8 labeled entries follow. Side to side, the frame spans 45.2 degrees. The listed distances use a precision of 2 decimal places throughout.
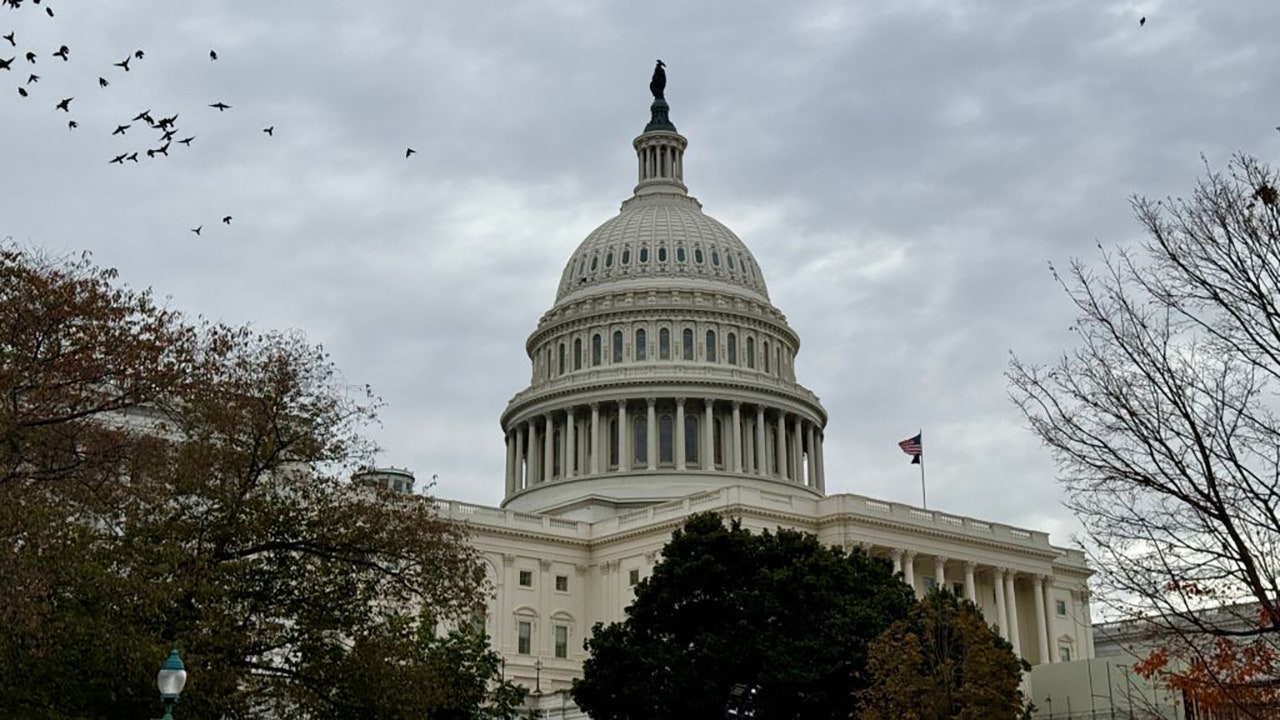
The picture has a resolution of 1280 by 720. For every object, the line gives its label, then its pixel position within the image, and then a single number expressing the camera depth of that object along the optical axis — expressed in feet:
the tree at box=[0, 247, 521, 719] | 111.75
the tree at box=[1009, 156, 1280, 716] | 66.59
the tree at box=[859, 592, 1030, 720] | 153.69
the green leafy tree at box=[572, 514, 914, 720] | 176.86
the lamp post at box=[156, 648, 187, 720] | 82.69
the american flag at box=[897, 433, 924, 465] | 333.39
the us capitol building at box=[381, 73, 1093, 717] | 323.16
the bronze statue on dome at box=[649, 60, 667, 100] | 504.43
